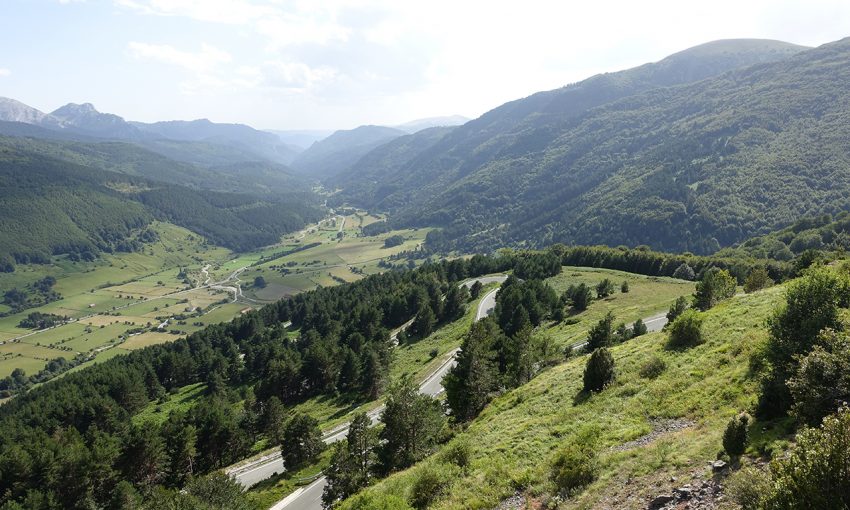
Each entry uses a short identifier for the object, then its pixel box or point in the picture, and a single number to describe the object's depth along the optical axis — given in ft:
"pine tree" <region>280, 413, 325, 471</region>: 194.18
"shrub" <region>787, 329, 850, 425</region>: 54.39
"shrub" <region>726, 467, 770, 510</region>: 45.04
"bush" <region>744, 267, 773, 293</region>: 211.20
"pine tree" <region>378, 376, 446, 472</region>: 130.93
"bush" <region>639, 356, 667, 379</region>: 113.29
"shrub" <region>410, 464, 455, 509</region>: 90.79
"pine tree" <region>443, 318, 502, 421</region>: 159.02
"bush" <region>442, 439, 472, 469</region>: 100.89
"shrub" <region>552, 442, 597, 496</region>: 73.61
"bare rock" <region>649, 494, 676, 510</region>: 58.59
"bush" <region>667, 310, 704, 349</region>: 125.29
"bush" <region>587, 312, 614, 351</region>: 192.44
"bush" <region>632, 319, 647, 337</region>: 215.51
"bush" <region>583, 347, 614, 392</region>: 118.62
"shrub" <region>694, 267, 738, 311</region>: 196.82
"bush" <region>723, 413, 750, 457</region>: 60.18
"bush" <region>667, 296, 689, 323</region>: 205.44
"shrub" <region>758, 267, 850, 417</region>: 69.36
